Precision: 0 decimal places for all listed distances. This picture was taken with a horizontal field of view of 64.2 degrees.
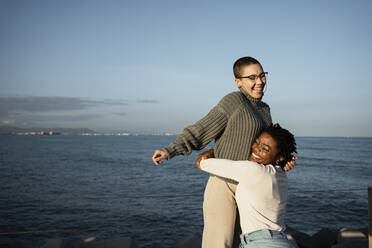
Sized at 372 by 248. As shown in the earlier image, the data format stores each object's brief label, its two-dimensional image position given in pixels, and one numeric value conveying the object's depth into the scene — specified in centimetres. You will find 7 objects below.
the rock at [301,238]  512
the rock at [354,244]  399
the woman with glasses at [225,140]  185
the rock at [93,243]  409
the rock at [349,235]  423
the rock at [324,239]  542
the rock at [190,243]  456
